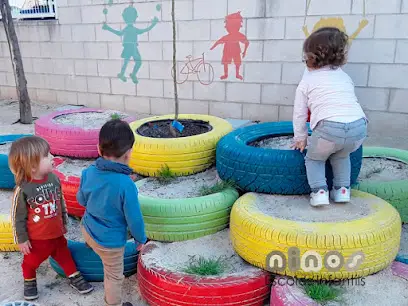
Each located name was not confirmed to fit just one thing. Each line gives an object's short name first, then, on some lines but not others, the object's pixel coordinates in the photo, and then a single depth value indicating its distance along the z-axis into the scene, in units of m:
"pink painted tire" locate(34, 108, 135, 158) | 3.90
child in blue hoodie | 2.21
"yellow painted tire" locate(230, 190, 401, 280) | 2.24
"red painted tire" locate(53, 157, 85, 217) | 3.38
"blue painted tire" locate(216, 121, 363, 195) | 2.75
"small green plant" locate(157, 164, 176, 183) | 3.33
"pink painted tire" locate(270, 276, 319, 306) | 2.14
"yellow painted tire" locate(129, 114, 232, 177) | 3.30
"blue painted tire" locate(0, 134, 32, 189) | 3.75
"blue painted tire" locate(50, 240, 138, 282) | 2.82
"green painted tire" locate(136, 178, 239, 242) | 2.76
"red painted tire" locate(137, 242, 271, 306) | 2.33
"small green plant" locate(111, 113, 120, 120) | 4.62
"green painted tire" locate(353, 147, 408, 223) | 3.00
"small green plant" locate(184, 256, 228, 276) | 2.43
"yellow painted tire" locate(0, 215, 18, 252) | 3.09
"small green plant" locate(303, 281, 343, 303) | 2.18
